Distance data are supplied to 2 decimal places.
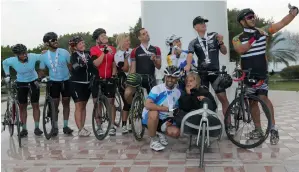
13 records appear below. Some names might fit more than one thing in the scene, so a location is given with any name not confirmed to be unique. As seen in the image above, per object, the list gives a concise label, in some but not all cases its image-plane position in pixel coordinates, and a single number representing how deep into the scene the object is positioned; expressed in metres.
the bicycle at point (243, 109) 5.30
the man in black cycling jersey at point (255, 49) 5.32
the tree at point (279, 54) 29.80
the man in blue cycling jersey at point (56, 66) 6.66
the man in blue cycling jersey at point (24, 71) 6.67
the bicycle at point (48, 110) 6.59
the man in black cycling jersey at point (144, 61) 6.19
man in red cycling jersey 6.34
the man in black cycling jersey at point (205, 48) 5.69
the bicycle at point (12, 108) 6.36
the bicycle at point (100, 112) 6.27
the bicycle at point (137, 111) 5.87
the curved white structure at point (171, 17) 8.30
